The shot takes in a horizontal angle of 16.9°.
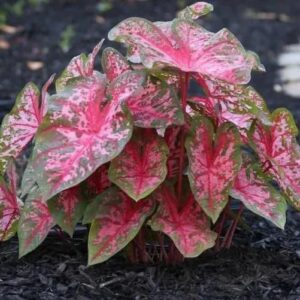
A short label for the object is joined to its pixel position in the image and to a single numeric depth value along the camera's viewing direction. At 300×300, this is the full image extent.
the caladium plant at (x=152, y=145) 1.38
